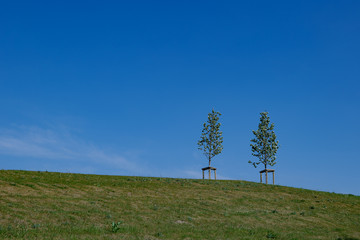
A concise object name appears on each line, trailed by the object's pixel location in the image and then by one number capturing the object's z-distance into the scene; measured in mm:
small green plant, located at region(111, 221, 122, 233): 21227
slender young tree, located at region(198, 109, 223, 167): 74438
